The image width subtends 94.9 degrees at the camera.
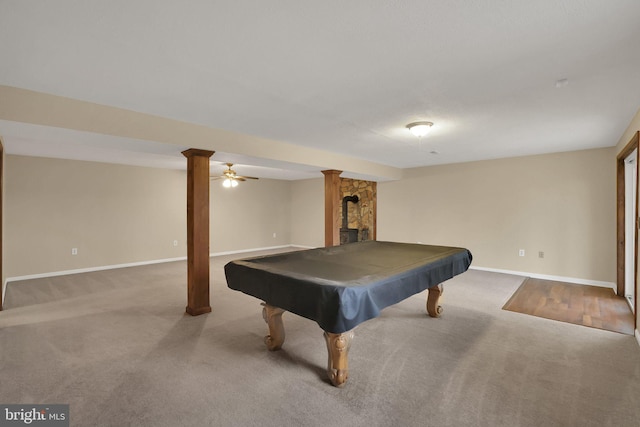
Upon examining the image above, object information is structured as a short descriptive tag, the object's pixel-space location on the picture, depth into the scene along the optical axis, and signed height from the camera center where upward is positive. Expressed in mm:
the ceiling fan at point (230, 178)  5611 +667
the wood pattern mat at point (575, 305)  3139 -1162
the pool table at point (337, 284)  1772 -509
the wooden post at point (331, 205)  5270 +133
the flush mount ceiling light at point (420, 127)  3211 +952
